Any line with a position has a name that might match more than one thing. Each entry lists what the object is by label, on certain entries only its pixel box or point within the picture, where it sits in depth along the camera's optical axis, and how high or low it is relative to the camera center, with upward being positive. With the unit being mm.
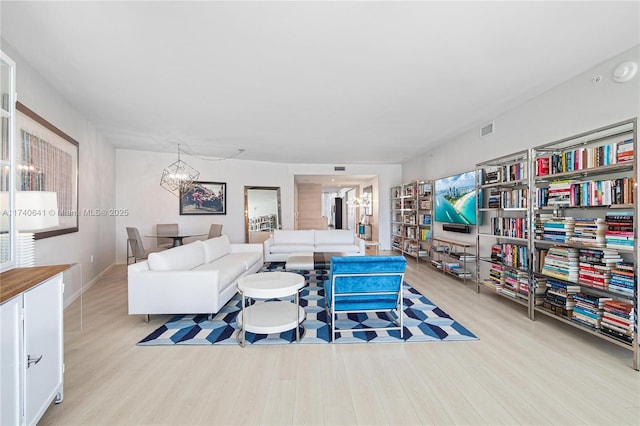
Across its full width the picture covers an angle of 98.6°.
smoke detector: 2379 +1244
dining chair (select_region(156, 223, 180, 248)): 6184 -350
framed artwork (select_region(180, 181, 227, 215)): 6891 +416
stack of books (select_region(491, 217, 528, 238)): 3275 -167
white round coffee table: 2543 -1002
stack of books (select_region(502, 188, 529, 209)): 3258 +186
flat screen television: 4527 +260
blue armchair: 2547 -667
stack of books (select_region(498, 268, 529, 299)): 3217 -855
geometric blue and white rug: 2625 -1187
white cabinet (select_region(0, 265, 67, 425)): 1258 -661
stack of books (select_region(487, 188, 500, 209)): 3753 +193
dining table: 5504 -536
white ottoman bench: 4445 -798
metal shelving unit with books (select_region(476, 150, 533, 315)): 3248 -164
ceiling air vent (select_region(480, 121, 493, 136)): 4209 +1312
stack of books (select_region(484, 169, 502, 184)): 3664 +513
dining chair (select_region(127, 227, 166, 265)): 4785 -572
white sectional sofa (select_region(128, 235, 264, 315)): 2887 -797
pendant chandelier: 6427 +886
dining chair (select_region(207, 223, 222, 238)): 6203 -366
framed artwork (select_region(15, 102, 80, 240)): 1918 +457
